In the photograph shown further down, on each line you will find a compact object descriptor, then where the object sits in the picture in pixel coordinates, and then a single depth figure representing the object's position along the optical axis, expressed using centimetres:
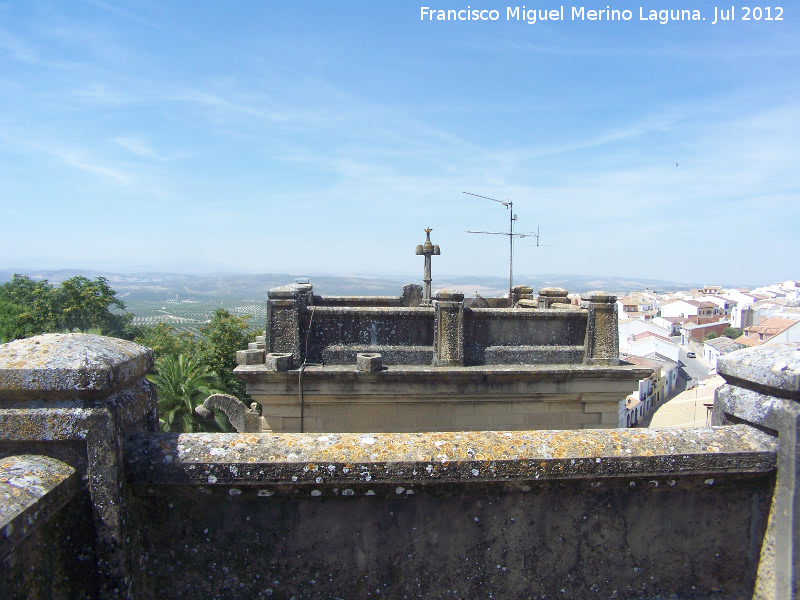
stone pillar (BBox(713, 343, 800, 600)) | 272
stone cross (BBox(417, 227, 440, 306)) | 1365
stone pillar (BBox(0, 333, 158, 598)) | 231
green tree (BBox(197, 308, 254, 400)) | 2598
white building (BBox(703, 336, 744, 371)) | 6474
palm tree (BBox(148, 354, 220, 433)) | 1805
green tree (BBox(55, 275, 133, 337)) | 3534
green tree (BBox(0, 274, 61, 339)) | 3195
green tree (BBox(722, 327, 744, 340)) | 8975
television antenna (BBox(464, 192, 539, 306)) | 2055
